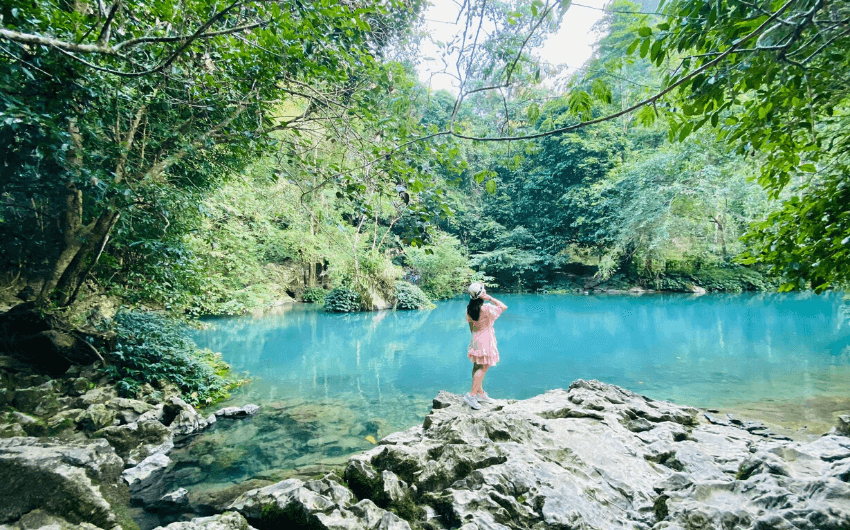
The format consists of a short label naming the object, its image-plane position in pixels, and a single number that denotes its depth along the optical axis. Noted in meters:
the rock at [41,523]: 2.33
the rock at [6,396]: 4.34
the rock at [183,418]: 4.89
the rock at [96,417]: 4.41
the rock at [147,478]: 3.51
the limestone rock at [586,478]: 2.12
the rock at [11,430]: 3.77
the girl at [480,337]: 4.90
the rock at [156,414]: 4.75
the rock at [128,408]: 4.76
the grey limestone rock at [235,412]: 5.52
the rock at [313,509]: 2.48
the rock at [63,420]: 4.24
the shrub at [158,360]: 5.57
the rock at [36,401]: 4.43
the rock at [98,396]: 4.82
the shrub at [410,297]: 17.69
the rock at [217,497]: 3.34
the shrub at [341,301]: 16.44
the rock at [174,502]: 3.31
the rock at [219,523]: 2.42
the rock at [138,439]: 4.18
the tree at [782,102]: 1.76
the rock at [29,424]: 4.03
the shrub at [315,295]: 18.97
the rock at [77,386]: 5.01
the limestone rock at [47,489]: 2.50
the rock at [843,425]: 3.60
